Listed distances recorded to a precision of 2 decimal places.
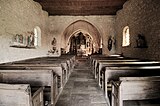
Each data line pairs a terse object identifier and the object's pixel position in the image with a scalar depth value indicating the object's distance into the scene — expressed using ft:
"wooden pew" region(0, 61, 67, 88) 14.33
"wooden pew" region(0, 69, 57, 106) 10.62
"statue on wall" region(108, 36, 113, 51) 43.12
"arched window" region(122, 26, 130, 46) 35.73
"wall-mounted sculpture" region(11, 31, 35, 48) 23.09
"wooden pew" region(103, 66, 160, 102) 11.91
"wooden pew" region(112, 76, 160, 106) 8.27
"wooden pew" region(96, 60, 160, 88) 15.40
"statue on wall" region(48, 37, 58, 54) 44.18
